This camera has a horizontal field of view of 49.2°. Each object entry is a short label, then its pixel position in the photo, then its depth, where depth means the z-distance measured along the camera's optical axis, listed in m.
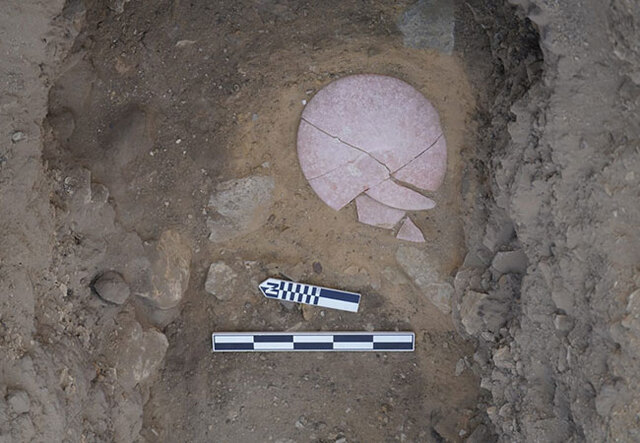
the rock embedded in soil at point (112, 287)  3.01
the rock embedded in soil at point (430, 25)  3.01
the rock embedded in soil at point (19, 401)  2.42
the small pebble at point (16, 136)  2.53
